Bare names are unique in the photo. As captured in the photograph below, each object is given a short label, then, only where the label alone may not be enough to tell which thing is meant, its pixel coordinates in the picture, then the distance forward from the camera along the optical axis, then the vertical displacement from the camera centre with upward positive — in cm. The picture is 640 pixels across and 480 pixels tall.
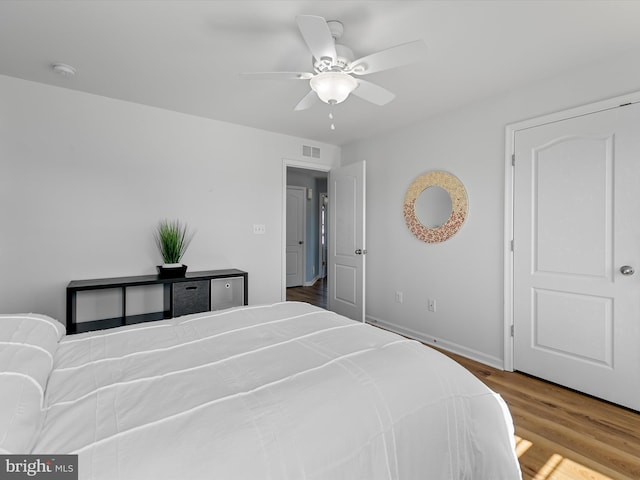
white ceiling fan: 155 +92
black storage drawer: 293 -56
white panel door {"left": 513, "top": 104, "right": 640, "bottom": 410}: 217 -12
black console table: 260 -53
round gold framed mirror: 315 +31
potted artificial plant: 300 -8
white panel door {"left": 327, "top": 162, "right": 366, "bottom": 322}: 381 -6
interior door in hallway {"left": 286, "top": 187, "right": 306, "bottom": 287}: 655 +3
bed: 80 -49
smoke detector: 235 +121
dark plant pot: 297 -32
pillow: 77 -42
